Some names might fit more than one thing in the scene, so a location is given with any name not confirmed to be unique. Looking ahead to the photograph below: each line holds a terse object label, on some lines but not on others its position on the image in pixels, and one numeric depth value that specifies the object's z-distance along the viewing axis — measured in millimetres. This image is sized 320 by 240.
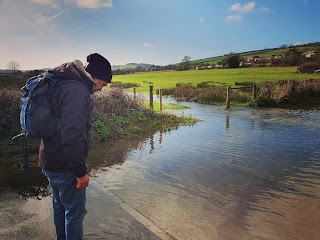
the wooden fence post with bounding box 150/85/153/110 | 12580
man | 2105
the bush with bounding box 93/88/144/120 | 9601
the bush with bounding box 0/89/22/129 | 7485
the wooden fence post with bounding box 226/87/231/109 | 16715
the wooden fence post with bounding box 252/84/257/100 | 18327
